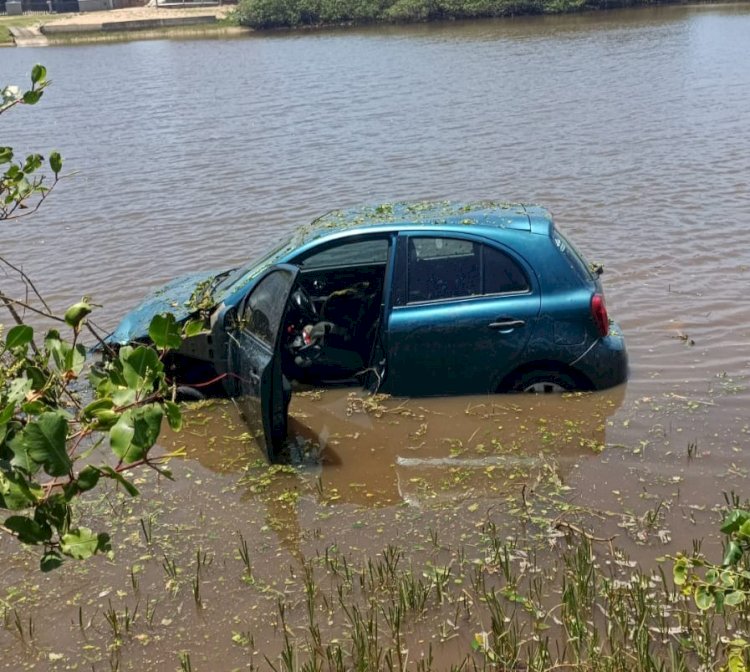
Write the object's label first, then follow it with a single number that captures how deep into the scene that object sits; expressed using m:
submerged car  6.86
